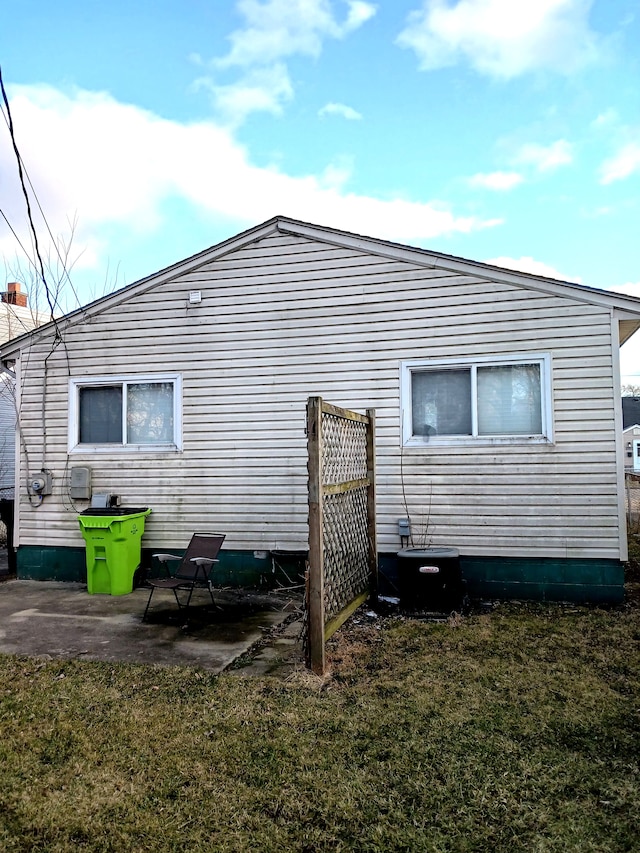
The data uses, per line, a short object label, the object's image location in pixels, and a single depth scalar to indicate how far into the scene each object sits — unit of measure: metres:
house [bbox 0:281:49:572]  12.58
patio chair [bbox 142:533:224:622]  5.29
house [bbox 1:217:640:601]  5.61
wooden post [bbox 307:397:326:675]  3.71
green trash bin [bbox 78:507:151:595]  6.08
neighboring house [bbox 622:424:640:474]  33.69
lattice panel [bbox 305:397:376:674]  3.72
